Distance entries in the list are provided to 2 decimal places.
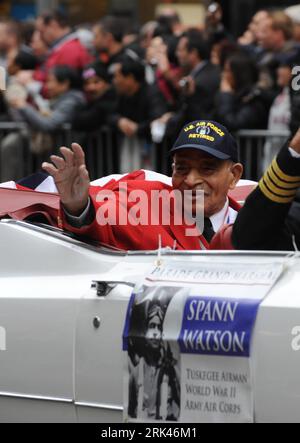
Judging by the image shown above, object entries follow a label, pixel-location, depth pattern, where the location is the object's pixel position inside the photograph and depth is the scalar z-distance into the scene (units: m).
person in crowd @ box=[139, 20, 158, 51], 11.42
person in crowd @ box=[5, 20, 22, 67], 12.57
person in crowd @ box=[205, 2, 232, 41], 10.00
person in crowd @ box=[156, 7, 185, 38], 11.59
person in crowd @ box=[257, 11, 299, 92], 9.17
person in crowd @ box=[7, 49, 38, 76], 11.68
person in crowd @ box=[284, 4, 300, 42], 9.23
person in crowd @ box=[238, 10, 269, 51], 10.00
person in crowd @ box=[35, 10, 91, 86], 10.84
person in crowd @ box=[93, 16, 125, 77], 10.16
